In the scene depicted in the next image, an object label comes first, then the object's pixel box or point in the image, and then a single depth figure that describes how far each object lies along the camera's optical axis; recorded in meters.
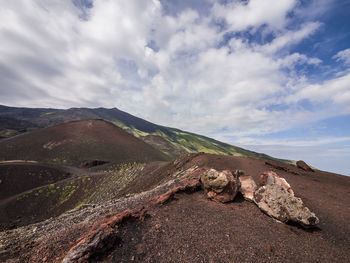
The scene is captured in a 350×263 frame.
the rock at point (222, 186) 10.37
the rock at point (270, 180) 11.45
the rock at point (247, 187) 10.44
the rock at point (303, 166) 23.46
